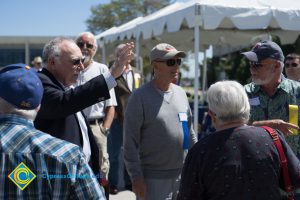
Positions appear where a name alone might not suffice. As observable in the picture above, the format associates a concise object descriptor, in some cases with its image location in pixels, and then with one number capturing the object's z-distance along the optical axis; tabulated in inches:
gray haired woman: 75.0
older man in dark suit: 89.5
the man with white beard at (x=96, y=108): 158.2
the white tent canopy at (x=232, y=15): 219.6
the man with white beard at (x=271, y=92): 115.2
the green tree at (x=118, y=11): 1701.5
